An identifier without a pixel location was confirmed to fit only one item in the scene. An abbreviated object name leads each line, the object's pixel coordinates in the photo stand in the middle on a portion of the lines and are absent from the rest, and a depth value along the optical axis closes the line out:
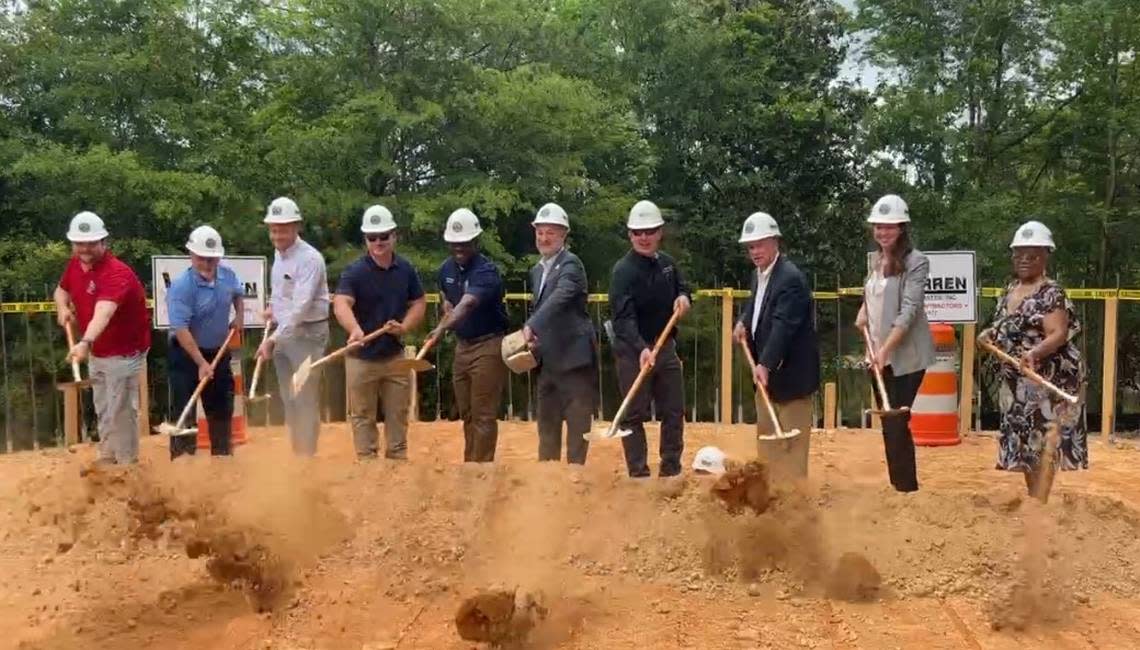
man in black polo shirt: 6.23
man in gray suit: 6.28
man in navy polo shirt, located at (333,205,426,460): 6.80
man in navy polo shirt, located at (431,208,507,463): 6.69
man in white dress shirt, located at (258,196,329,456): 6.80
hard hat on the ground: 6.54
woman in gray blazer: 5.68
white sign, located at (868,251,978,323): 9.52
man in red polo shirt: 6.64
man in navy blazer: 5.60
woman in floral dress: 5.75
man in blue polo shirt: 7.08
